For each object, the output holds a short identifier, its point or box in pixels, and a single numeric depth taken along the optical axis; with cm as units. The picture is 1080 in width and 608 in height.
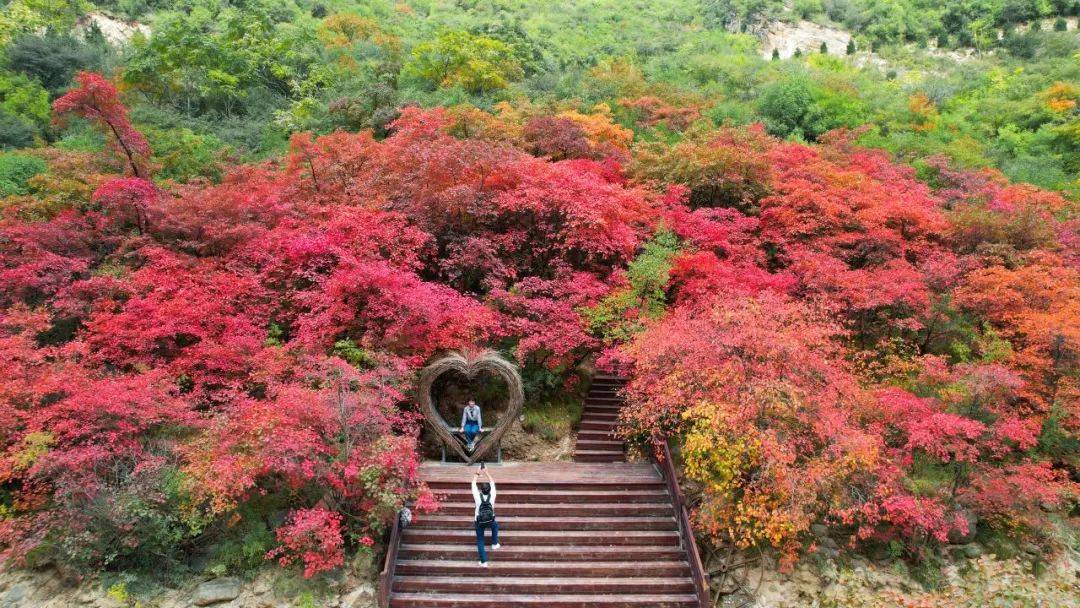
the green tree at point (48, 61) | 2641
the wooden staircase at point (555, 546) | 1005
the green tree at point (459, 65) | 2834
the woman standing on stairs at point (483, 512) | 988
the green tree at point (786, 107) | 2712
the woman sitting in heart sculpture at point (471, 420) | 1231
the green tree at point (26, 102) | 2300
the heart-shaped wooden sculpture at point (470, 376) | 1227
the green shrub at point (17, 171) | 1623
